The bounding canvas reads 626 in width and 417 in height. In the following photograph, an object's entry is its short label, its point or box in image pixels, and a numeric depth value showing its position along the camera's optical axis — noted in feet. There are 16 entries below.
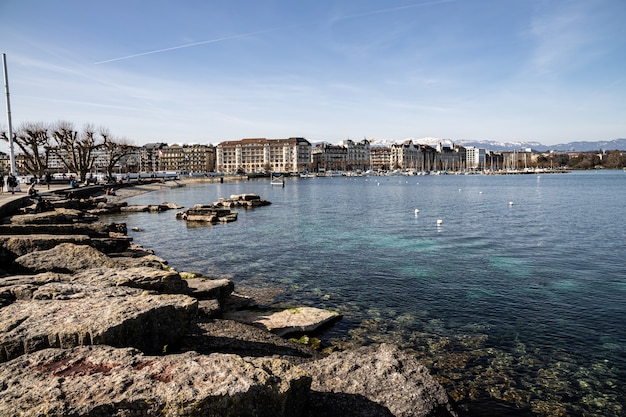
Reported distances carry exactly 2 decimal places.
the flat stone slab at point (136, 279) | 35.14
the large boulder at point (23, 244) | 46.39
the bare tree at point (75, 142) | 232.32
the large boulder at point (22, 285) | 29.22
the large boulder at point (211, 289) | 42.50
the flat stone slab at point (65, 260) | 42.55
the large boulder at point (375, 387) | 22.31
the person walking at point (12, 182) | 127.13
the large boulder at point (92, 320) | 20.83
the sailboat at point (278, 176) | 612.41
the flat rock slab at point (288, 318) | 39.47
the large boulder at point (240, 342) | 29.39
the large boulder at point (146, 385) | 15.10
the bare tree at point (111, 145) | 278.89
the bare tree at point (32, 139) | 210.18
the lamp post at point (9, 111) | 125.29
